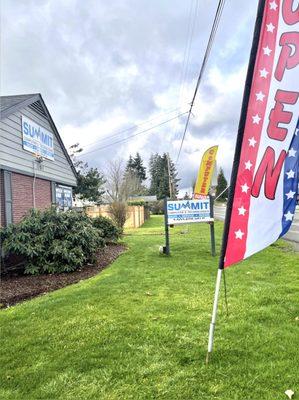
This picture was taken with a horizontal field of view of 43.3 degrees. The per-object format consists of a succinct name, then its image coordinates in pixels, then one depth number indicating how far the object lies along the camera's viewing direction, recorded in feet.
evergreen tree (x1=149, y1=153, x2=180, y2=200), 256.13
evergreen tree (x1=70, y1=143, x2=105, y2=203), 112.78
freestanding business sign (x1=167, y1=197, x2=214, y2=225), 34.91
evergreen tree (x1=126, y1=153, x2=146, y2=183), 260.83
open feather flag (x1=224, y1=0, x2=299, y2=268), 10.68
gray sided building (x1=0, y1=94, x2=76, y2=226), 32.32
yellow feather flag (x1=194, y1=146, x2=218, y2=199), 57.98
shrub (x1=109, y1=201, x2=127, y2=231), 70.90
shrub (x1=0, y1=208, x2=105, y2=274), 28.07
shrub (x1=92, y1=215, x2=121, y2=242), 44.78
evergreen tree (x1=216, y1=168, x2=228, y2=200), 327.26
